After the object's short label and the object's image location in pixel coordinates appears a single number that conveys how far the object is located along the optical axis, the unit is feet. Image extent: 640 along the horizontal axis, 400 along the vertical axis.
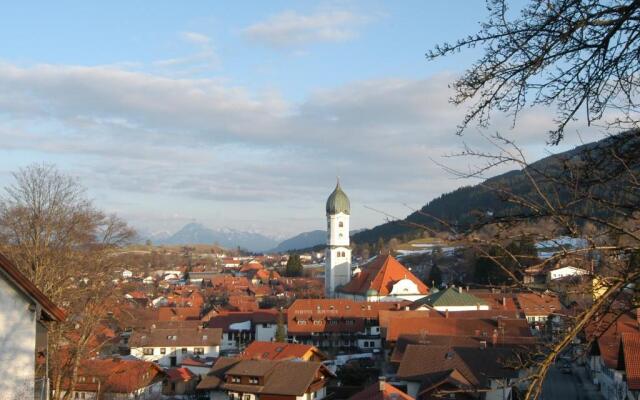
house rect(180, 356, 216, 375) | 140.77
